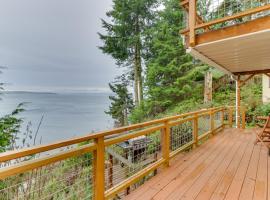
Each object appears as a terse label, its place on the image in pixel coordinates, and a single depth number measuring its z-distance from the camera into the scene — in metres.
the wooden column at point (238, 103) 8.22
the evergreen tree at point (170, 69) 11.79
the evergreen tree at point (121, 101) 16.72
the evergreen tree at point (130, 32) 14.65
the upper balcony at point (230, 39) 3.27
